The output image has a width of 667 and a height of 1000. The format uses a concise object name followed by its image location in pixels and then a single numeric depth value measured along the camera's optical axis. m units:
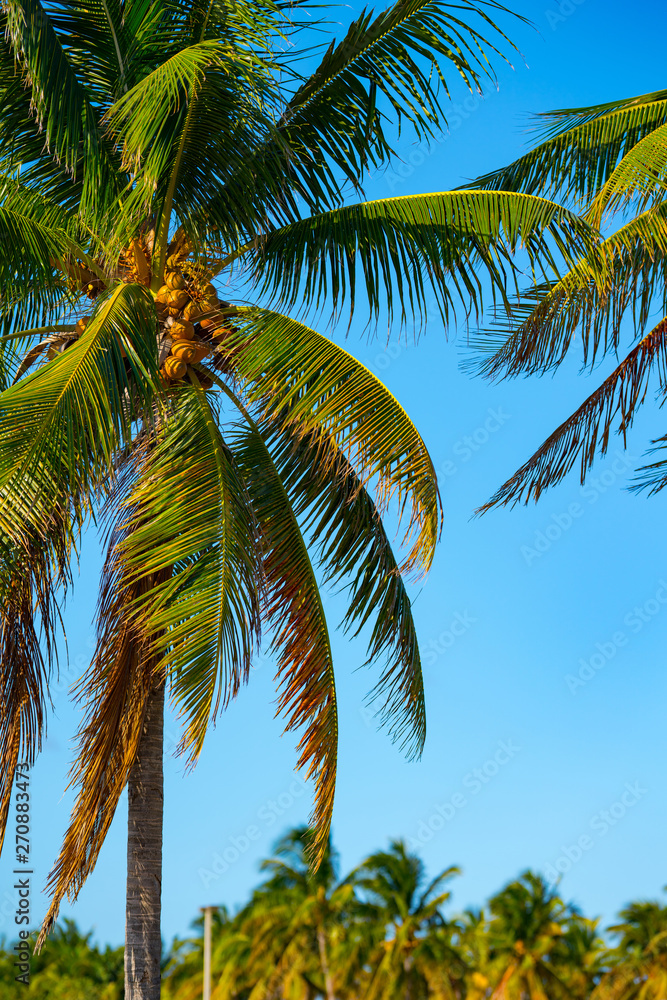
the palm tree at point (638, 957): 33.91
